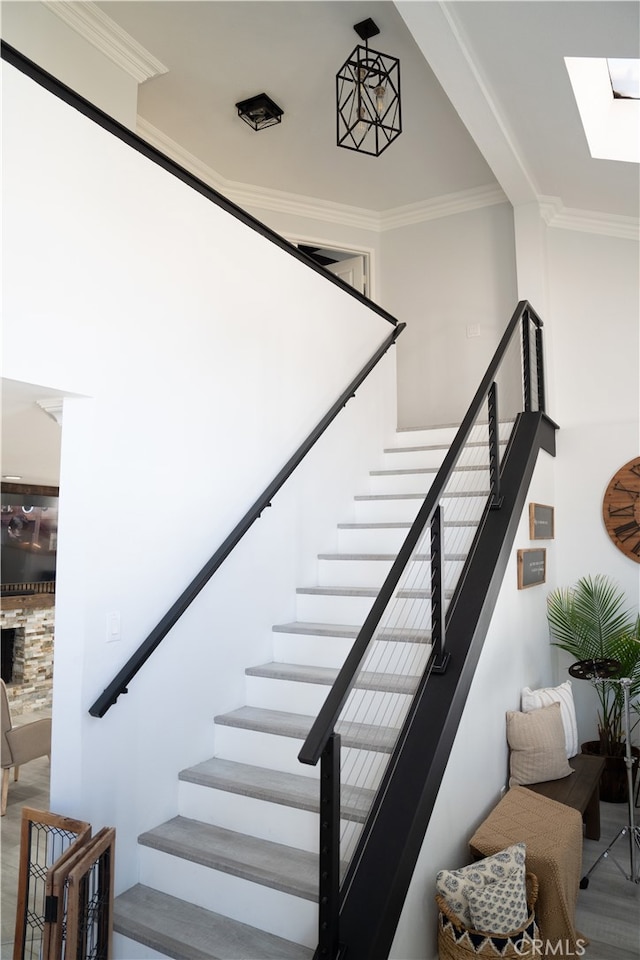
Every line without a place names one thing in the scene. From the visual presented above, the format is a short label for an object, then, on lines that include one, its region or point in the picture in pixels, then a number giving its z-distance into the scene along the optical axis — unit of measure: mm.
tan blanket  2533
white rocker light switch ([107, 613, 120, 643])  2650
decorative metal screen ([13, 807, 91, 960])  2209
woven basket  2268
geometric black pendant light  3627
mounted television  6746
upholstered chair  4367
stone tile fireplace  6941
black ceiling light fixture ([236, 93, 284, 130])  4676
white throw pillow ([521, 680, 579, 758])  3799
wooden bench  3248
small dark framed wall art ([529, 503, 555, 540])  4180
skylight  3873
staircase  2363
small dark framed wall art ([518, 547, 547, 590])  3881
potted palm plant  4156
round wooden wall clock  4742
